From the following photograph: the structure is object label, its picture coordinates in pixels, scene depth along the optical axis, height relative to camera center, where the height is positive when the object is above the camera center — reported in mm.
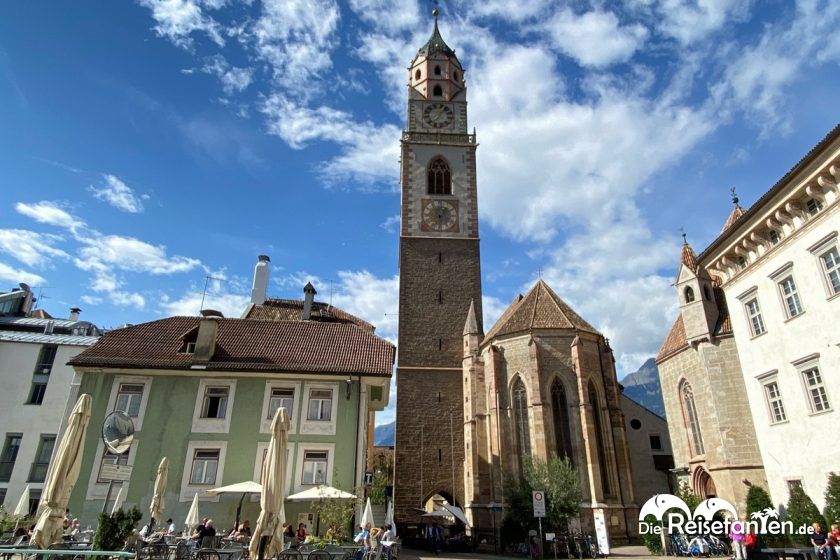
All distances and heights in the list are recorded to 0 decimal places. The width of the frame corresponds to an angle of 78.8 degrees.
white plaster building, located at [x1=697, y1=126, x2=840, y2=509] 14852 +5656
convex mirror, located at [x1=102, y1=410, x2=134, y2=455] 14453 +1876
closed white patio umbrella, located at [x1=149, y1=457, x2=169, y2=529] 16547 +210
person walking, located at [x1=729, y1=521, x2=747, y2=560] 15242 -1025
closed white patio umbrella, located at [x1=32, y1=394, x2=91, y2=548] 10578 +453
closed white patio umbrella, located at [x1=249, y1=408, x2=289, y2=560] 10773 +75
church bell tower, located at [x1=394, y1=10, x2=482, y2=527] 29734 +14016
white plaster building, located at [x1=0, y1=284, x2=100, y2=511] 25453 +4926
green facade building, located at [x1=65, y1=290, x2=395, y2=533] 18703 +3405
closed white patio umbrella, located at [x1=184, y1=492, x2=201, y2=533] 16531 -530
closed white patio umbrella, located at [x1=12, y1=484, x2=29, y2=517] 17609 -217
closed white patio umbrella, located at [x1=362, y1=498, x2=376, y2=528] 16219 -458
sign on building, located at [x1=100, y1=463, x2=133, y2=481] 12359 +640
